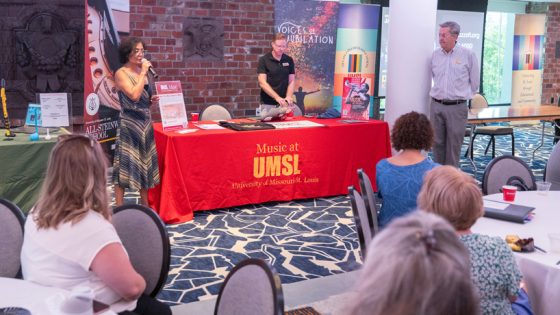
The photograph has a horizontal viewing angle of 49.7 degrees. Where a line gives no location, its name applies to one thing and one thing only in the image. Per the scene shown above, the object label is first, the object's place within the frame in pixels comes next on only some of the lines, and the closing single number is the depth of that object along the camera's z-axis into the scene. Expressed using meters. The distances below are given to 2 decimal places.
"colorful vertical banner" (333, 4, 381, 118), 8.53
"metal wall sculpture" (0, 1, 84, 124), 5.80
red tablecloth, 4.93
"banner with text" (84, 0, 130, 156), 5.79
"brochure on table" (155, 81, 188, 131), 4.96
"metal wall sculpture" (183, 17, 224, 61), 7.13
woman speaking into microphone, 4.64
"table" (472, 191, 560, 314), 2.39
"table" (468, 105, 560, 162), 6.84
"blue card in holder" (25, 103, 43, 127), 4.48
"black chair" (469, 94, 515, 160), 7.71
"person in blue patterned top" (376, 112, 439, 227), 3.25
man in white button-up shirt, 5.95
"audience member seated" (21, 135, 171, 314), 1.96
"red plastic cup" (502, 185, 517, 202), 3.29
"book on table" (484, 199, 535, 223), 2.93
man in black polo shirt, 6.09
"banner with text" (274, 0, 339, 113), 7.79
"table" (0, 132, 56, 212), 4.18
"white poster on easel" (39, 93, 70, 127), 4.49
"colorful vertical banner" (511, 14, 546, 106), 11.43
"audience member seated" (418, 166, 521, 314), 1.97
